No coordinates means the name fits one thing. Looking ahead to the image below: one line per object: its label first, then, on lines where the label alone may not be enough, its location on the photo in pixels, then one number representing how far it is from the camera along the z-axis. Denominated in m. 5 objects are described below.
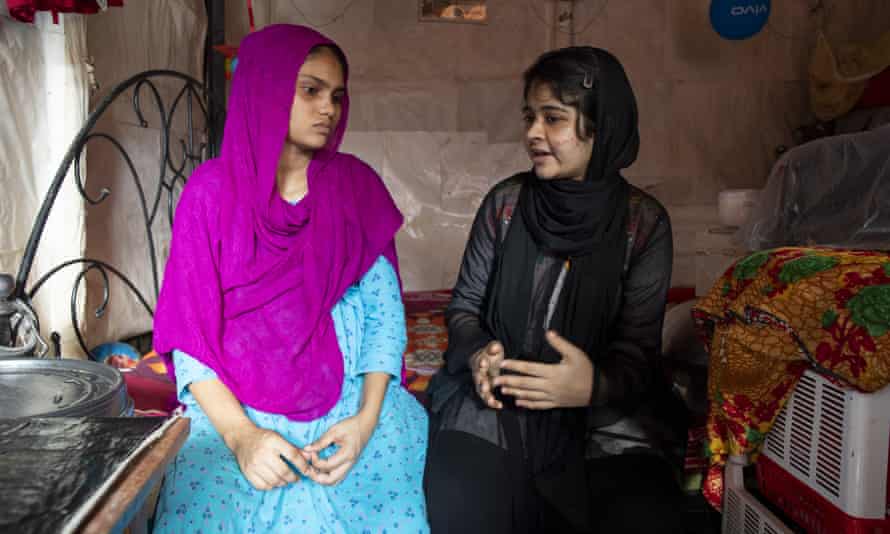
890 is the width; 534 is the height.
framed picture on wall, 3.89
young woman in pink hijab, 1.09
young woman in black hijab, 1.24
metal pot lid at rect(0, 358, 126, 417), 1.09
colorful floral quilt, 1.12
